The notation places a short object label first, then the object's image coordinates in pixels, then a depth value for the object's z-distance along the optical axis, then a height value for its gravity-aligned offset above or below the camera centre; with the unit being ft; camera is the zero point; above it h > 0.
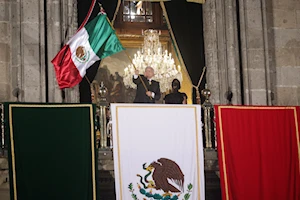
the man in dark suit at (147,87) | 36.84 +2.49
